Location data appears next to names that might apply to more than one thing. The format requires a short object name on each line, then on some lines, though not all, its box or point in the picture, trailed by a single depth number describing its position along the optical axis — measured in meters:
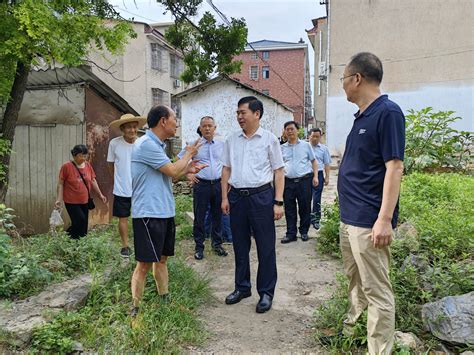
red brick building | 39.59
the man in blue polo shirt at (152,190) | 3.07
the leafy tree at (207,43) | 13.40
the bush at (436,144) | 9.11
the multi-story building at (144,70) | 21.20
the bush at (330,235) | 5.25
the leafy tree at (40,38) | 4.79
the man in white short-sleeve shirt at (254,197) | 3.57
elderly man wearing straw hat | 4.85
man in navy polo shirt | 2.23
